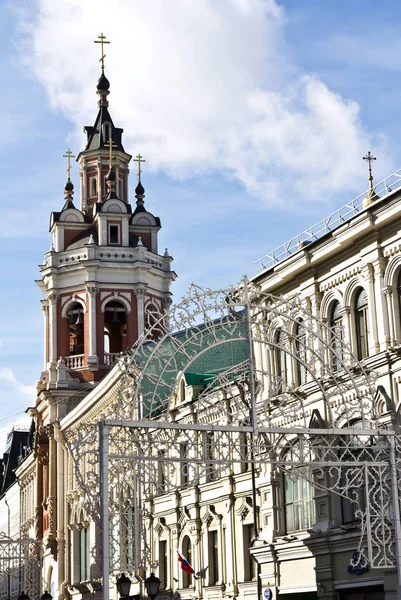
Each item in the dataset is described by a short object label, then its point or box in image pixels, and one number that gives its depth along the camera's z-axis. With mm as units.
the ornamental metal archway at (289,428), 23969
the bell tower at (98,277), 64375
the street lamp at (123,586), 28094
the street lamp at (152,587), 26984
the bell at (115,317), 65562
